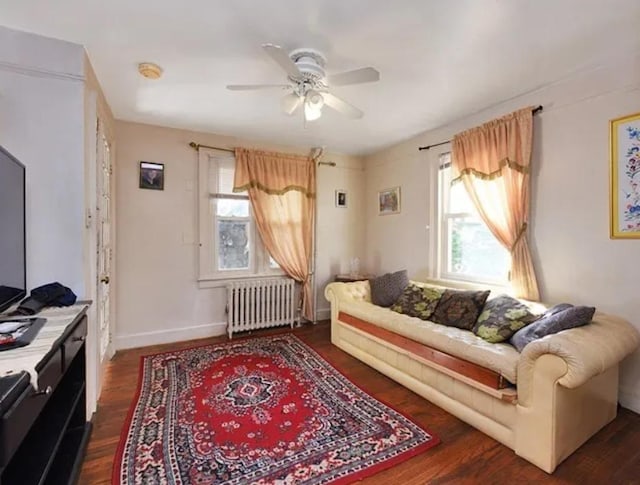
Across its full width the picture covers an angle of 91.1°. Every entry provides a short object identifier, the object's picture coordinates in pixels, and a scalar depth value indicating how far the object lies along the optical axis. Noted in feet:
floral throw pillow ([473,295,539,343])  7.23
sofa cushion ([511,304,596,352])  6.23
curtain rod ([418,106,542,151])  8.46
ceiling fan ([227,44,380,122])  6.04
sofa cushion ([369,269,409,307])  11.00
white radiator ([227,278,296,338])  12.26
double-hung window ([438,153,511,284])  9.89
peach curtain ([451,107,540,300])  8.63
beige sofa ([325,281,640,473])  5.33
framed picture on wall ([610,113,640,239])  6.97
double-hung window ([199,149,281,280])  12.15
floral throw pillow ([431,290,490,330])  8.45
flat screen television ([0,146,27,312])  4.70
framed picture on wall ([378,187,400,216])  13.43
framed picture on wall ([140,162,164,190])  11.15
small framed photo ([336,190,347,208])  14.99
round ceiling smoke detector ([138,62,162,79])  7.28
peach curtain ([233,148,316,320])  12.65
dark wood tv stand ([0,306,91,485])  2.80
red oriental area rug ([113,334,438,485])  5.35
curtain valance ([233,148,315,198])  12.52
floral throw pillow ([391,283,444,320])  9.52
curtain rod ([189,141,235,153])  11.82
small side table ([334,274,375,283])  13.28
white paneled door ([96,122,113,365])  7.97
